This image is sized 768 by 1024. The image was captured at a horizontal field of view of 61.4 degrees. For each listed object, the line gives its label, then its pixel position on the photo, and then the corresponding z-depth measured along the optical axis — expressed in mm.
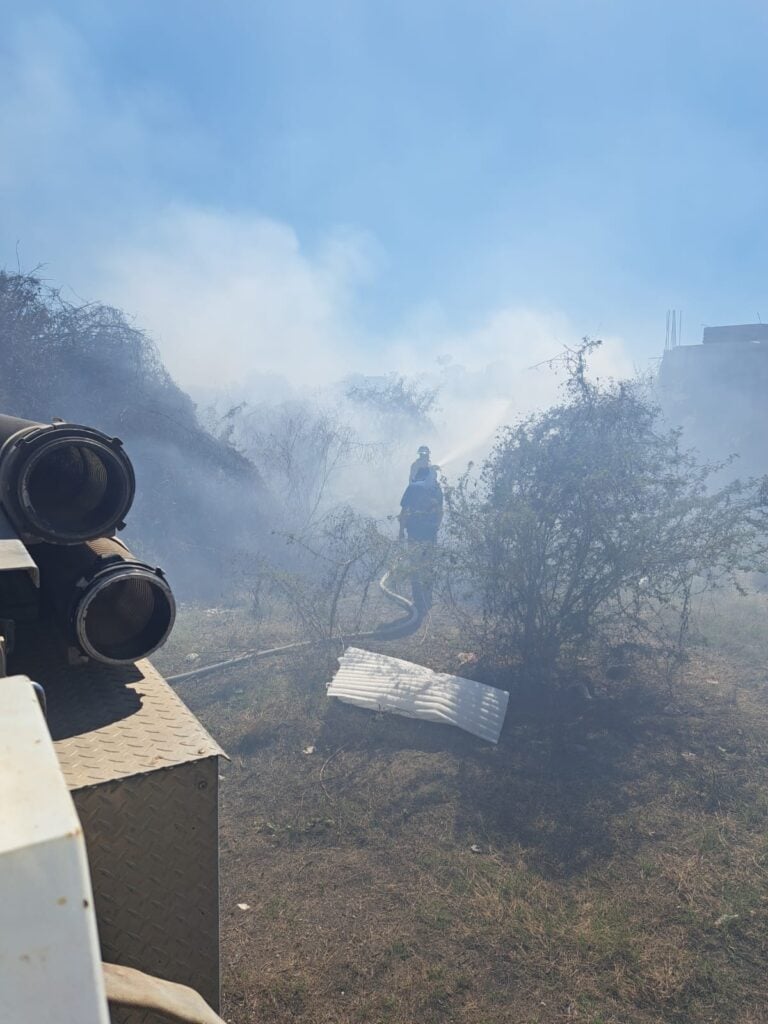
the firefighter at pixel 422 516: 8641
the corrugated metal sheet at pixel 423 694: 5414
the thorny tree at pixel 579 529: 6344
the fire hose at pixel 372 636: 6676
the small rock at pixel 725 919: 3246
